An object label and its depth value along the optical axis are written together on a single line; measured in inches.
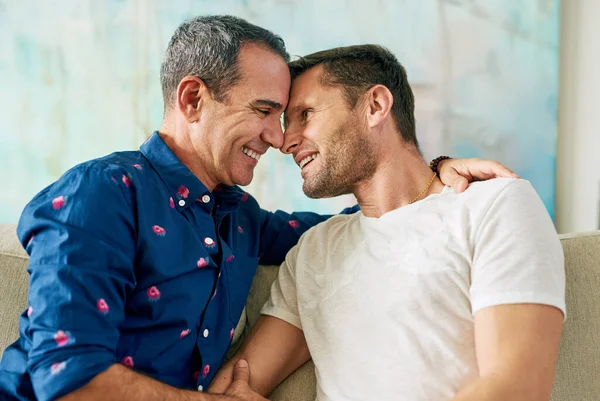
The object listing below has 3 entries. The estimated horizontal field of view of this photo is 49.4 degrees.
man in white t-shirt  48.0
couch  58.0
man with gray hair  45.8
